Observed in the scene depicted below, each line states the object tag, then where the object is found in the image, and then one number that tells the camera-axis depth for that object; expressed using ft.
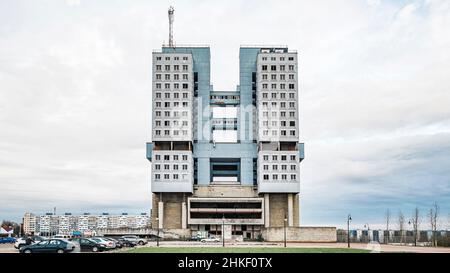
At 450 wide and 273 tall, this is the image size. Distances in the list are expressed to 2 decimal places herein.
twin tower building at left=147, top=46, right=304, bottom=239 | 303.07
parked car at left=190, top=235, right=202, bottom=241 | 247.87
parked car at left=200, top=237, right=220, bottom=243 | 221.66
